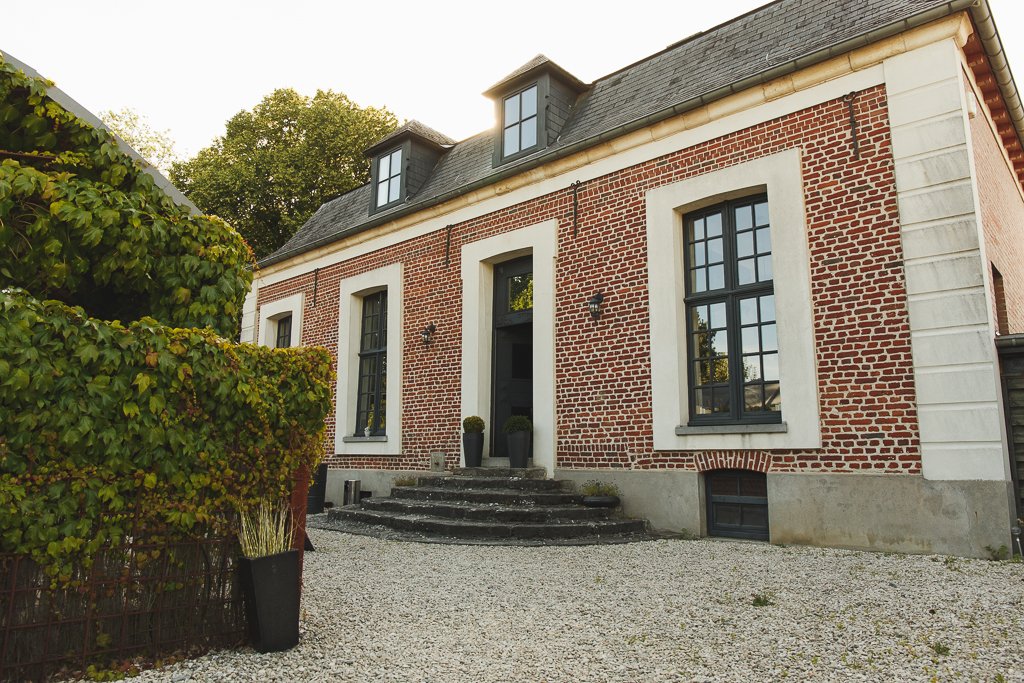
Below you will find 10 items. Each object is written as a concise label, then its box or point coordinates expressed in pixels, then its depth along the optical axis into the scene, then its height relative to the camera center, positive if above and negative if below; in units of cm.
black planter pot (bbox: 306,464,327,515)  1095 -73
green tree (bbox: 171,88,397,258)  2178 +944
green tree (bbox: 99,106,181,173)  2808 +1296
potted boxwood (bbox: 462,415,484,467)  974 +17
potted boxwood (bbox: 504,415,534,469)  908 +15
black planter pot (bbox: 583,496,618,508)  811 -57
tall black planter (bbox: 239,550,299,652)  357 -79
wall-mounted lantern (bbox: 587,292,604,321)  877 +188
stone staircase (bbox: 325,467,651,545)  740 -73
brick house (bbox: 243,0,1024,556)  631 +200
